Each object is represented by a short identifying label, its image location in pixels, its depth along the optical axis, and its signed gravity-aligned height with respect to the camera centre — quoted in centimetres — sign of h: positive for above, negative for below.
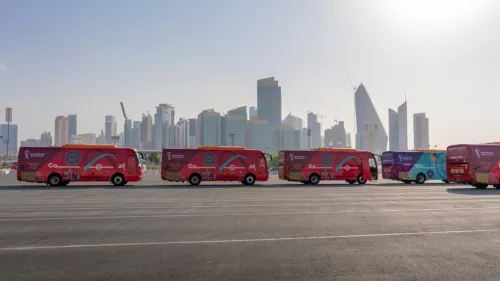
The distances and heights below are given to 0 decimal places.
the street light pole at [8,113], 8975 +1002
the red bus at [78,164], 2722 -53
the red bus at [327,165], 3225 -70
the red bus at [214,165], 2936 -62
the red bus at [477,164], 2739 -50
